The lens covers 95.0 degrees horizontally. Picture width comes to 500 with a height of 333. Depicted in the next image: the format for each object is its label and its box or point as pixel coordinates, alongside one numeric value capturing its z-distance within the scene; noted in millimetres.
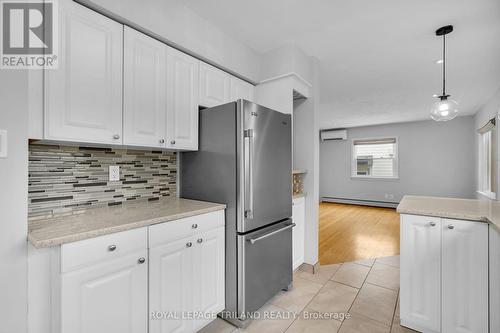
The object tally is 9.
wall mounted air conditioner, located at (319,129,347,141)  7176
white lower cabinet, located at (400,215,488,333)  1424
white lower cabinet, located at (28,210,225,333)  1054
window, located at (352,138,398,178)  6559
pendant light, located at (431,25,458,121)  2201
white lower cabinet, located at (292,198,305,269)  2451
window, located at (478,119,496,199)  4125
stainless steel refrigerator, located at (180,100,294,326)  1727
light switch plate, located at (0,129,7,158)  1071
